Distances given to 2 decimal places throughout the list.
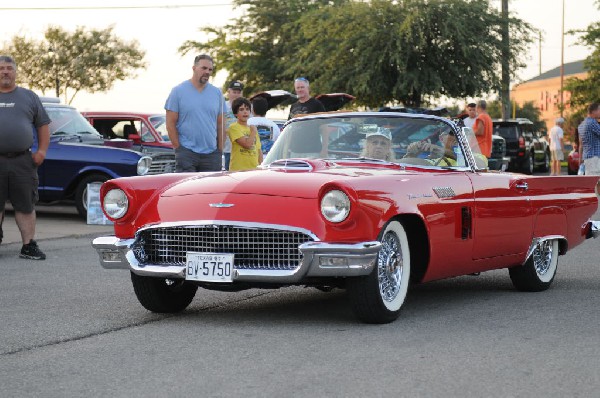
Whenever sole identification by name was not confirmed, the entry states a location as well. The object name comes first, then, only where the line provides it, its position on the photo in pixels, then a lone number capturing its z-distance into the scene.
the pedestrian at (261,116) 13.00
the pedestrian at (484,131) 16.73
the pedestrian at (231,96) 12.81
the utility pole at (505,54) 41.09
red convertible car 6.50
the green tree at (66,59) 55.19
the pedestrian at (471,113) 17.66
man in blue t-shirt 10.71
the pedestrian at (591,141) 16.03
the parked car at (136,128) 17.95
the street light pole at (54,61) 55.22
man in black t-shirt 13.51
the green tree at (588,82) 51.34
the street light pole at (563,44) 84.76
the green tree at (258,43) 53.94
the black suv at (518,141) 35.22
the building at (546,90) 120.44
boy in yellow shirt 10.94
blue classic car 15.65
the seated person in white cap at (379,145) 7.75
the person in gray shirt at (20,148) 10.61
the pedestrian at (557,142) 30.17
